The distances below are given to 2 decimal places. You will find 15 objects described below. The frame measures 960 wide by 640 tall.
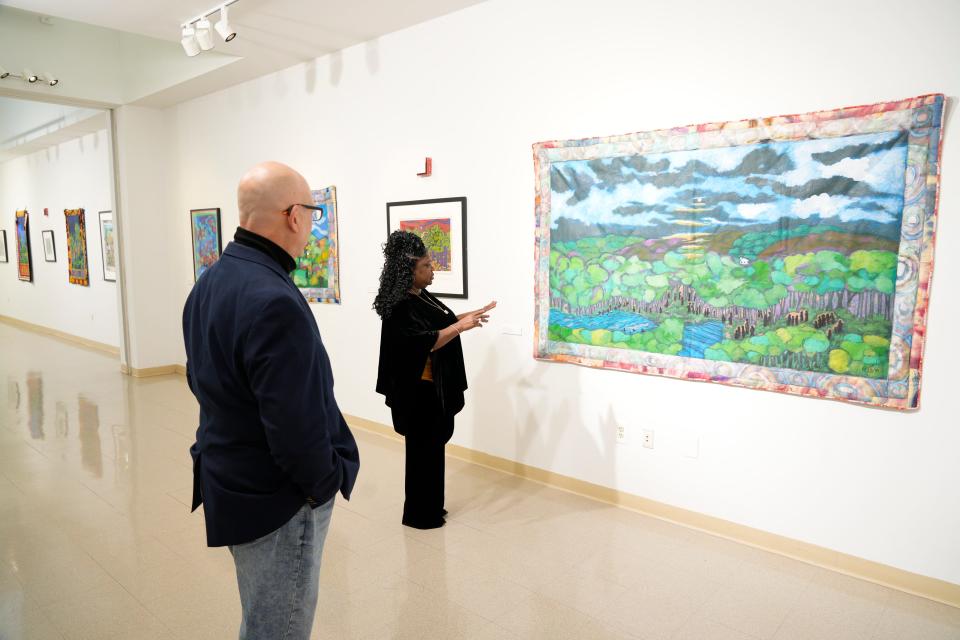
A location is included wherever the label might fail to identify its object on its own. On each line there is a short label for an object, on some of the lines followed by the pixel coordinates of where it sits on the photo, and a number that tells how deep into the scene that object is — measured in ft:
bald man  4.83
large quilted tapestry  8.70
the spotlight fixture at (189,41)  14.90
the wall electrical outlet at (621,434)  11.91
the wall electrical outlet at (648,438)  11.53
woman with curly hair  10.44
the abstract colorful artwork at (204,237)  22.75
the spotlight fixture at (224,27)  13.57
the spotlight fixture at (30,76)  19.79
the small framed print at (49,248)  34.88
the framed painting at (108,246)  28.53
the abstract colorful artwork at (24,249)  37.93
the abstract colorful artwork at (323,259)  18.07
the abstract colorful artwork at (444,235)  14.48
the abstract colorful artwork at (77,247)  31.32
